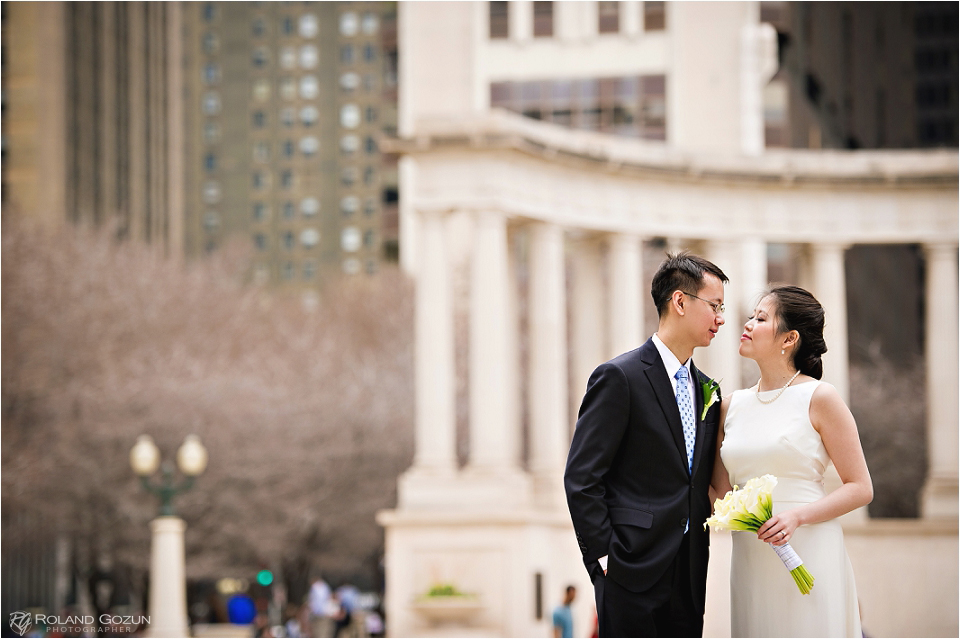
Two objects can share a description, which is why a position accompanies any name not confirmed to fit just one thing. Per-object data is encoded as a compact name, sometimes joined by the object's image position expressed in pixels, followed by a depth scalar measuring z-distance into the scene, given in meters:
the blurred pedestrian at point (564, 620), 32.69
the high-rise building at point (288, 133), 185.50
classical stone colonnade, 41.28
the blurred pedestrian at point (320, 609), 55.59
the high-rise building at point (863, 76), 92.38
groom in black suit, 10.14
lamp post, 37.16
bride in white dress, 10.20
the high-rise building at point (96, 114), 111.25
